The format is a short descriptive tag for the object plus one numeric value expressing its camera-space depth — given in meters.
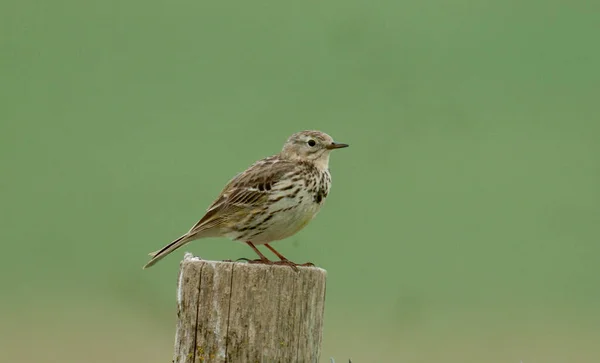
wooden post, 11.04
